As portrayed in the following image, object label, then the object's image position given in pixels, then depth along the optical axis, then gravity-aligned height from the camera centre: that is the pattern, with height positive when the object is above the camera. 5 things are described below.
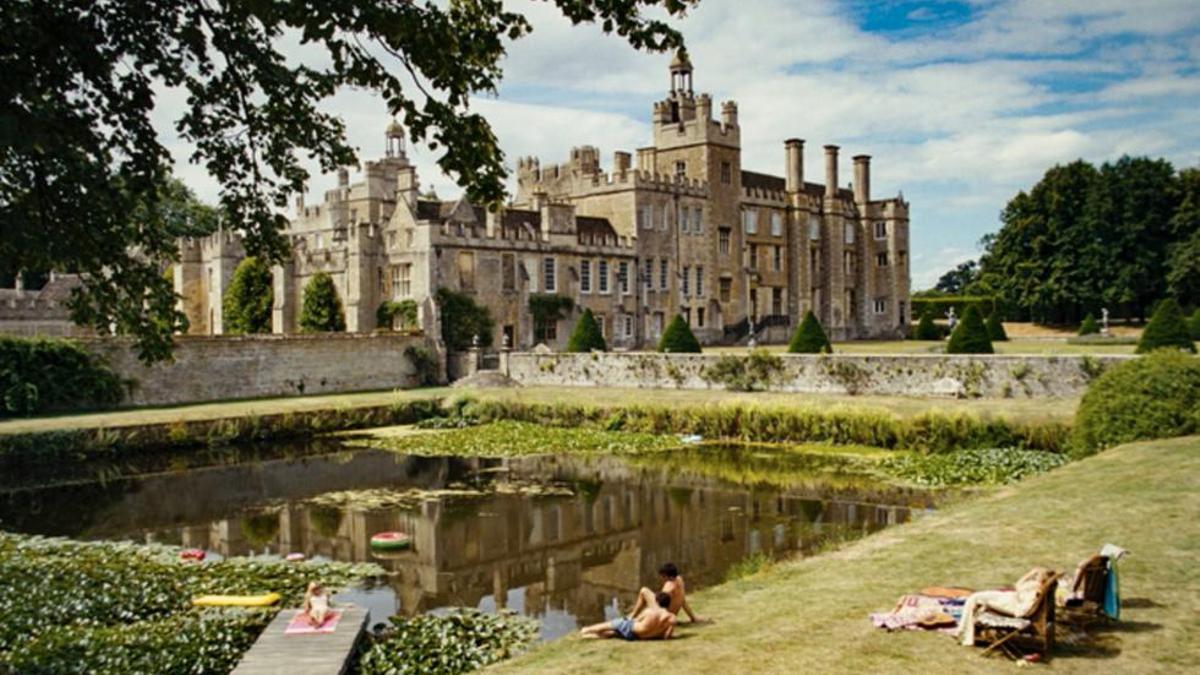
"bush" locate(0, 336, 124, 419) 25.69 -0.87
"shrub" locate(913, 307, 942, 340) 50.44 +0.35
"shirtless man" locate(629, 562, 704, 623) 8.45 -2.12
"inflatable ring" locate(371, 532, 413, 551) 13.69 -2.71
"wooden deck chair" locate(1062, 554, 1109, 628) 7.57 -1.95
